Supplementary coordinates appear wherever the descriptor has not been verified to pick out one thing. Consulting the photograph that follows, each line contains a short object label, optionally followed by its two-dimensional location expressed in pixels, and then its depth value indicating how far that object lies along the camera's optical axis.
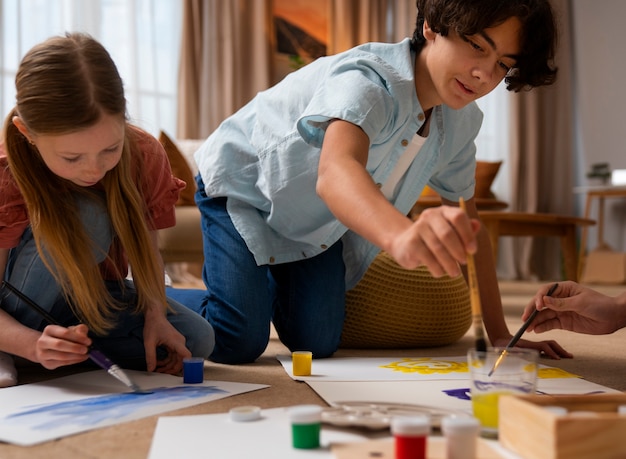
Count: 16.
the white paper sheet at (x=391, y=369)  1.34
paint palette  0.89
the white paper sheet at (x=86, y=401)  0.96
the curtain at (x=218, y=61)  4.14
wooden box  0.74
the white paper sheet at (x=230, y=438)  0.83
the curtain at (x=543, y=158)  5.15
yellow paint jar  1.35
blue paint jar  1.24
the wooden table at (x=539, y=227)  3.39
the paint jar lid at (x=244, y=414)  0.96
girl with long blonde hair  1.17
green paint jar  0.84
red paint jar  0.74
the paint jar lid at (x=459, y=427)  0.75
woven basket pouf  1.80
